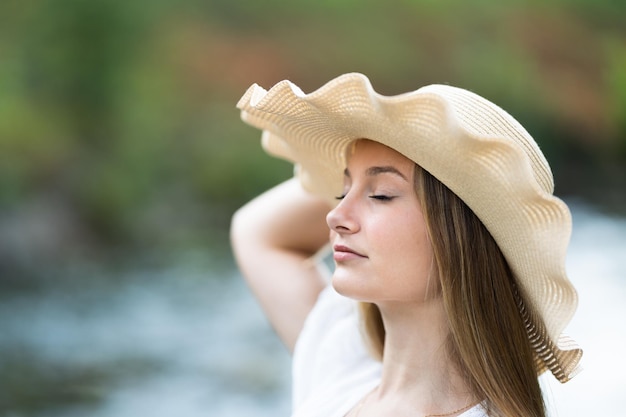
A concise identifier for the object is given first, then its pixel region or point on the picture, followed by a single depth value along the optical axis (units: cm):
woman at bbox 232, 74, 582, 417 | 208
